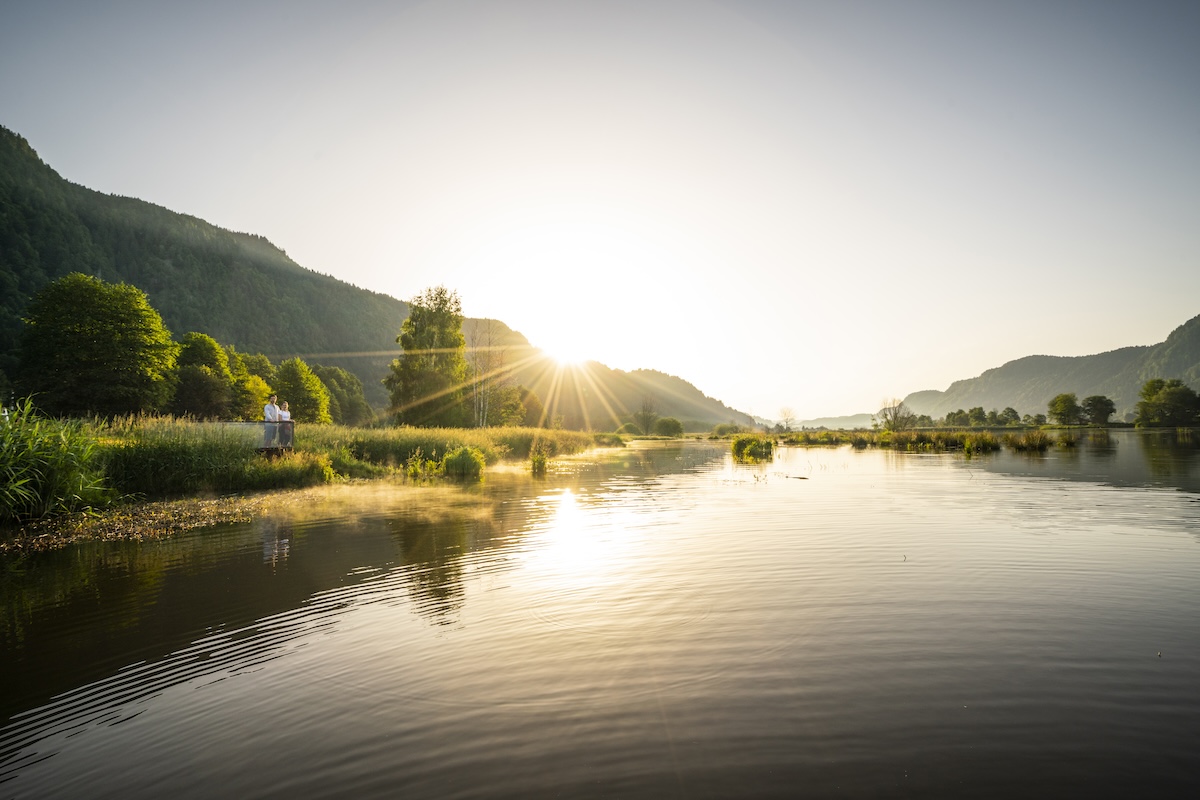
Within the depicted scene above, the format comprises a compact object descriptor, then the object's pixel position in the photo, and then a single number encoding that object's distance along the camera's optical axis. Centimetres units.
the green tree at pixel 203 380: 7106
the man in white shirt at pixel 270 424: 2458
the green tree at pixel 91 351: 5122
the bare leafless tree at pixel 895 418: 8374
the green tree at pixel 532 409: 9688
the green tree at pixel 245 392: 8175
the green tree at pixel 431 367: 5641
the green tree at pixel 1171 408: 10775
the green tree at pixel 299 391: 9869
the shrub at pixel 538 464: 3259
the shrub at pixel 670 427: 11394
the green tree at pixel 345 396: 13834
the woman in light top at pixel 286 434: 2511
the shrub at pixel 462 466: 2890
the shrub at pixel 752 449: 4616
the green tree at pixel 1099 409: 11719
